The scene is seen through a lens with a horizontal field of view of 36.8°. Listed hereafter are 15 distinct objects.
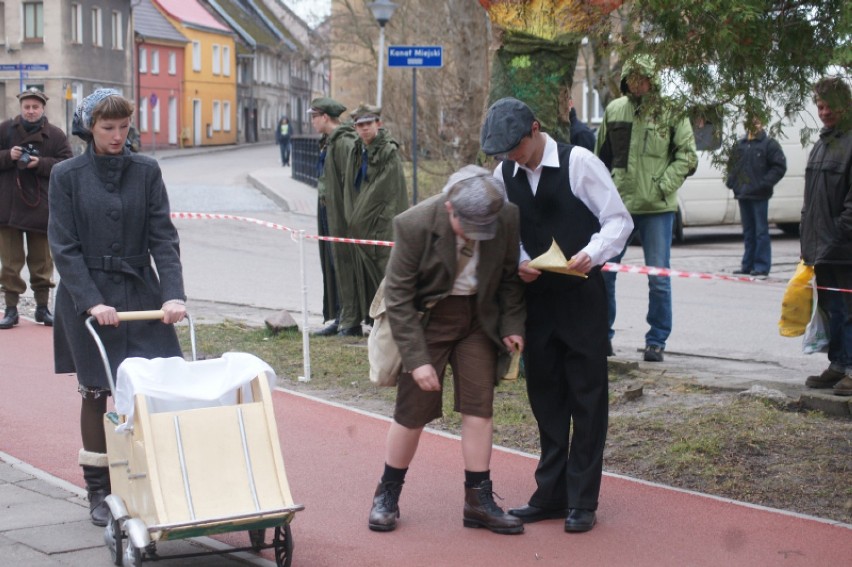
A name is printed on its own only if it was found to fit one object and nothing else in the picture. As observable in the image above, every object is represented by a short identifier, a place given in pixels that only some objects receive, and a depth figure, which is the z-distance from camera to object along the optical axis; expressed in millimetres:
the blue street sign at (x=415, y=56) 17672
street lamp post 24047
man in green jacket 9781
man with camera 11234
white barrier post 9234
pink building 69375
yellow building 76000
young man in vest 5594
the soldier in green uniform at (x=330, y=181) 11156
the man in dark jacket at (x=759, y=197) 16141
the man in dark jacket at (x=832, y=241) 8250
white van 20094
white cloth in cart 5004
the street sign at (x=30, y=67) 28906
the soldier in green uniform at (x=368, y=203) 10891
